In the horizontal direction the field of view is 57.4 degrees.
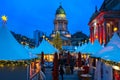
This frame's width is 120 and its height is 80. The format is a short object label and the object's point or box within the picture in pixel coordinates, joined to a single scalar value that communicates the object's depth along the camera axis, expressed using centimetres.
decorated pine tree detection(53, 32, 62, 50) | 3603
